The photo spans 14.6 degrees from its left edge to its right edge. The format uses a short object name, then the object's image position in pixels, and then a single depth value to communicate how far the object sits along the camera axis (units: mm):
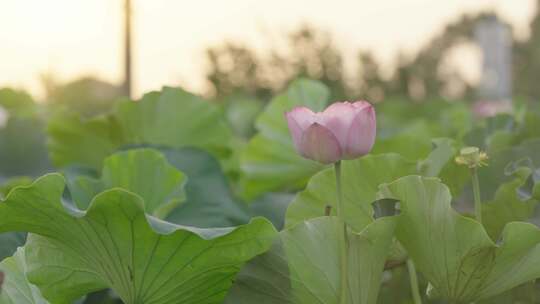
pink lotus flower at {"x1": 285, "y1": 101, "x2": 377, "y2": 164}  2554
